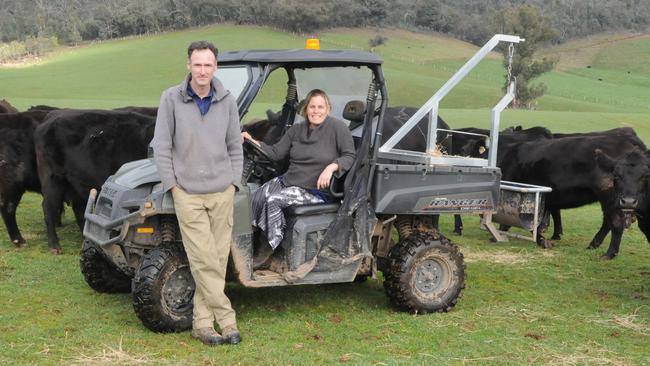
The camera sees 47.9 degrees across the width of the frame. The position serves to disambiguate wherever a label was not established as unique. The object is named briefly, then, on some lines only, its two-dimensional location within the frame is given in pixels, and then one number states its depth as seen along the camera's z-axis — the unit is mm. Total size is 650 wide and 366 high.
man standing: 5152
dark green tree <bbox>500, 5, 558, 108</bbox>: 61312
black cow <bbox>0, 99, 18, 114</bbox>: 12267
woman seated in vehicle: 5848
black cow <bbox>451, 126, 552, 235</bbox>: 11188
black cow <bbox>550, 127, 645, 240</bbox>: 10684
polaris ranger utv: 5586
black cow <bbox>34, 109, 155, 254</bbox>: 8727
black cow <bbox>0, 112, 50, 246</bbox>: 8984
